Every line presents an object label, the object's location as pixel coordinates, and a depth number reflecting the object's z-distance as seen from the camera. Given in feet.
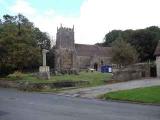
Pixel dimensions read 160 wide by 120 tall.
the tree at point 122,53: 110.34
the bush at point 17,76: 77.28
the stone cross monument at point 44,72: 73.20
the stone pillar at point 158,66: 82.83
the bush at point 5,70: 86.48
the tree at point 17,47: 78.12
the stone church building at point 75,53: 160.80
